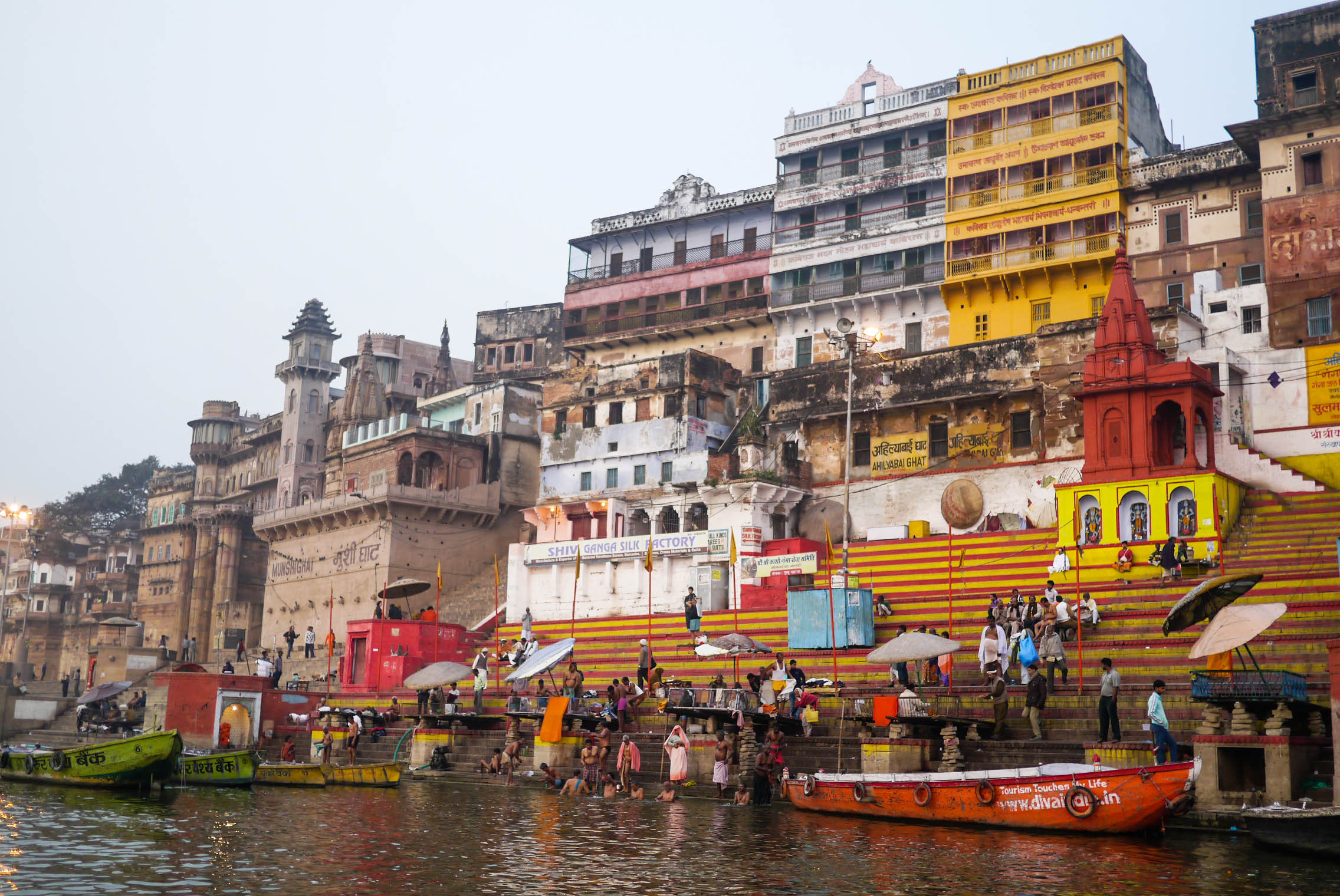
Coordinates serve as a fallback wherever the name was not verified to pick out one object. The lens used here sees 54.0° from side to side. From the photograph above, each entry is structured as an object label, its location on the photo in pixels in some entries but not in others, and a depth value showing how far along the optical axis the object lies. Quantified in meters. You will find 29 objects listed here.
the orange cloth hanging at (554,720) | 24.33
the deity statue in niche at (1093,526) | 31.20
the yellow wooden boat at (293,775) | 23.89
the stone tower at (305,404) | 61.72
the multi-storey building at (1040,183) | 39.69
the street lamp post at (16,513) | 47.75
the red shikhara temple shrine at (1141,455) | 29.92
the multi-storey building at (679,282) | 48.81
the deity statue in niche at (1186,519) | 29.74
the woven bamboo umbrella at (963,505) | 36.78
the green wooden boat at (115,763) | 21.78
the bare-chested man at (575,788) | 22.88
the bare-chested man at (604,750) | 22.88
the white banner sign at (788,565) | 32.97
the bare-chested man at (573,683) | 26.41
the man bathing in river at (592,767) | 22.94
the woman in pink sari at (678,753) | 21.72
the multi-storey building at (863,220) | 43.53
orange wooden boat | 15.43
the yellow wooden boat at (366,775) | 23.62
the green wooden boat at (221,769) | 23.16
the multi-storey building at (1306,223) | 33.50
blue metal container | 27.95
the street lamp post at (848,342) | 30.45
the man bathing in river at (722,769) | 21.23
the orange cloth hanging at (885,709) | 20.70
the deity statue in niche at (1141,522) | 30.48
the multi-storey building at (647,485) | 39.47
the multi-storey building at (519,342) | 61.31
